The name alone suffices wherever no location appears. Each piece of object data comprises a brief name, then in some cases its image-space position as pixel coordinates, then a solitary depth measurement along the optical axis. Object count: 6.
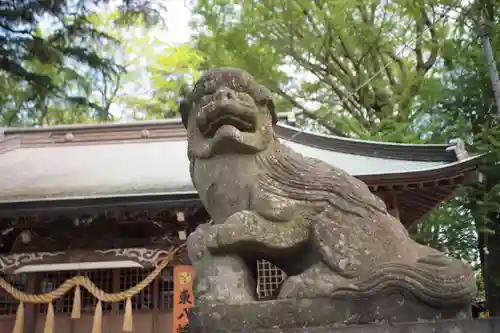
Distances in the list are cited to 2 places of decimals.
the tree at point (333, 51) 11.36
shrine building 6.64
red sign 6.88
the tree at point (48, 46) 7.01
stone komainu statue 2.44
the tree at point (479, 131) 7.95
